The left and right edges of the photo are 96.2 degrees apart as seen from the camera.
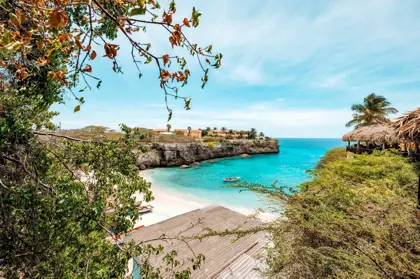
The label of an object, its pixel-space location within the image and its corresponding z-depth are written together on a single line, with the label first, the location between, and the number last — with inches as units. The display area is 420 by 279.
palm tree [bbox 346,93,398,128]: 729.6
